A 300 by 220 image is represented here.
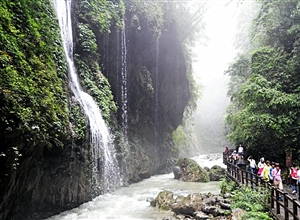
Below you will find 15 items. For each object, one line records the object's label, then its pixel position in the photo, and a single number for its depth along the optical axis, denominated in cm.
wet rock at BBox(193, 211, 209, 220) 919
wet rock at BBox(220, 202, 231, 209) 973
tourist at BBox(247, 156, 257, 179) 1311
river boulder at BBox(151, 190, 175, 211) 1123
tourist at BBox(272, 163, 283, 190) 967
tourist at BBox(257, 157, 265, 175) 1192
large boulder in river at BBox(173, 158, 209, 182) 1966
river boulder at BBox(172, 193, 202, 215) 1023
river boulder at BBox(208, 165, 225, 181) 1995
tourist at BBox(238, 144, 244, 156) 1584
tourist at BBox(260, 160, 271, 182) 1076
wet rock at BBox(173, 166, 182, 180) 2105
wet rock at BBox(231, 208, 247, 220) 798
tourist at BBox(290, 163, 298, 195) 1007
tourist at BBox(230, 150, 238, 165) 1675
